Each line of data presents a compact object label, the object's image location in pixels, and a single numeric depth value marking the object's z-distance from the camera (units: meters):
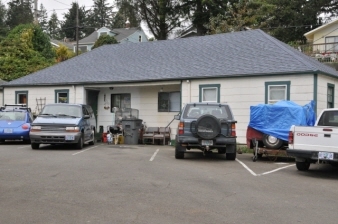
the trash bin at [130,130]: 19.14
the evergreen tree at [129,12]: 48.09
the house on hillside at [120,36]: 58.55
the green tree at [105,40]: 46.50
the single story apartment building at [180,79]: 17.03
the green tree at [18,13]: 72.19
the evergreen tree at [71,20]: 89.94
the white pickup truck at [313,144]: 9.79
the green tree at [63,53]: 44.47
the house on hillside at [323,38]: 32.18
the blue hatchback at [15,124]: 16.98
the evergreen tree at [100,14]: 88.62
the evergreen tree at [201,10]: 41.50
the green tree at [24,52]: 35.28
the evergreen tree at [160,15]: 44.47
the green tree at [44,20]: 100.66
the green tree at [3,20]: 59.75
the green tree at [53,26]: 91.69
